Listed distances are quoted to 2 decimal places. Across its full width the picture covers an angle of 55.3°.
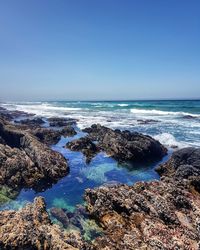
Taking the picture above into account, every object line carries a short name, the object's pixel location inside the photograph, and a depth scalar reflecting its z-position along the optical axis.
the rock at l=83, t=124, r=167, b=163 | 12.16
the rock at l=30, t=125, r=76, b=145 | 15.69
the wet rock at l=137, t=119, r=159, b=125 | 25.34
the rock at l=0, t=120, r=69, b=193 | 8.85
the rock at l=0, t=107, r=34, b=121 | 29.58
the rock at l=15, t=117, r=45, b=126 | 23.76
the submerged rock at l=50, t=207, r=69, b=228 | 6.50
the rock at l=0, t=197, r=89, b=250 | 4.72
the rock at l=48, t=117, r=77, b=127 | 23.51
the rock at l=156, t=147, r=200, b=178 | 9.94
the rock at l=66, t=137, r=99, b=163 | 12.96
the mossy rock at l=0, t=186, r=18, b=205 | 7.63
